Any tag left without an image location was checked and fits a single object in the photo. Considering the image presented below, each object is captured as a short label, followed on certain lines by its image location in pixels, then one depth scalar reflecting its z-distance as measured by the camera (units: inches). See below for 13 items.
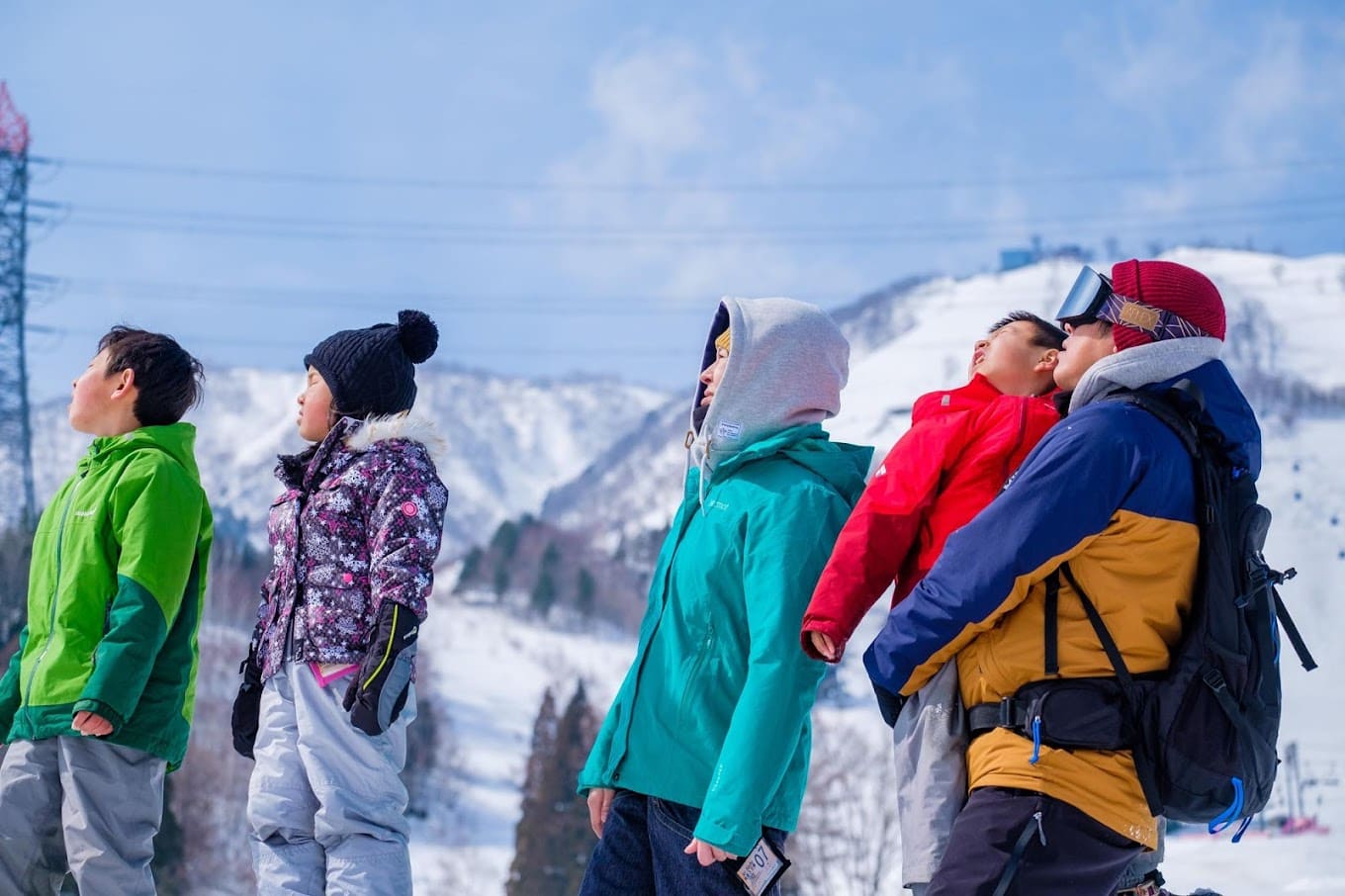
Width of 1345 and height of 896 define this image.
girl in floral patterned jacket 164.6
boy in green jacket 181.5
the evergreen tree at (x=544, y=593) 4822.8
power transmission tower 2242.9
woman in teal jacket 138.8
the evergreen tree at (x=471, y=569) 5137.8
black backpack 125.6
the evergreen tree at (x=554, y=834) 1855.3
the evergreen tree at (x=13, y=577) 2027.6
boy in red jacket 133.2
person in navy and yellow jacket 125.3
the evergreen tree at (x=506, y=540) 5241.1
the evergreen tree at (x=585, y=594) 4776.1
